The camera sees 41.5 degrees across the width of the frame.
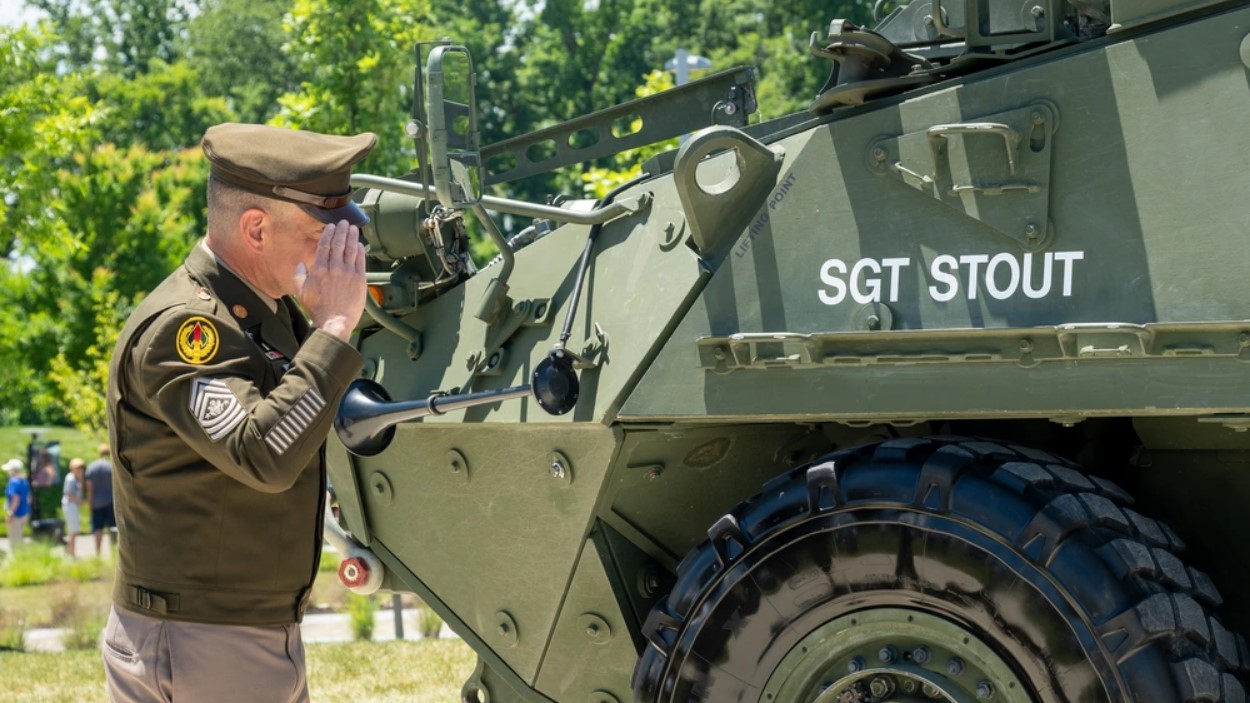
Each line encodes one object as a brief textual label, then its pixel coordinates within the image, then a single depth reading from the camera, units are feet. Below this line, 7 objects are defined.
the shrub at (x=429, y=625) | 37.37
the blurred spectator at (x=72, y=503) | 67.26
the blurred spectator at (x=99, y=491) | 61.41
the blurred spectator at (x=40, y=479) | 87.66
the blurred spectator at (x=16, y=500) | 64.54
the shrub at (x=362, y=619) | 37.36
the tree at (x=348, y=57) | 49.96
